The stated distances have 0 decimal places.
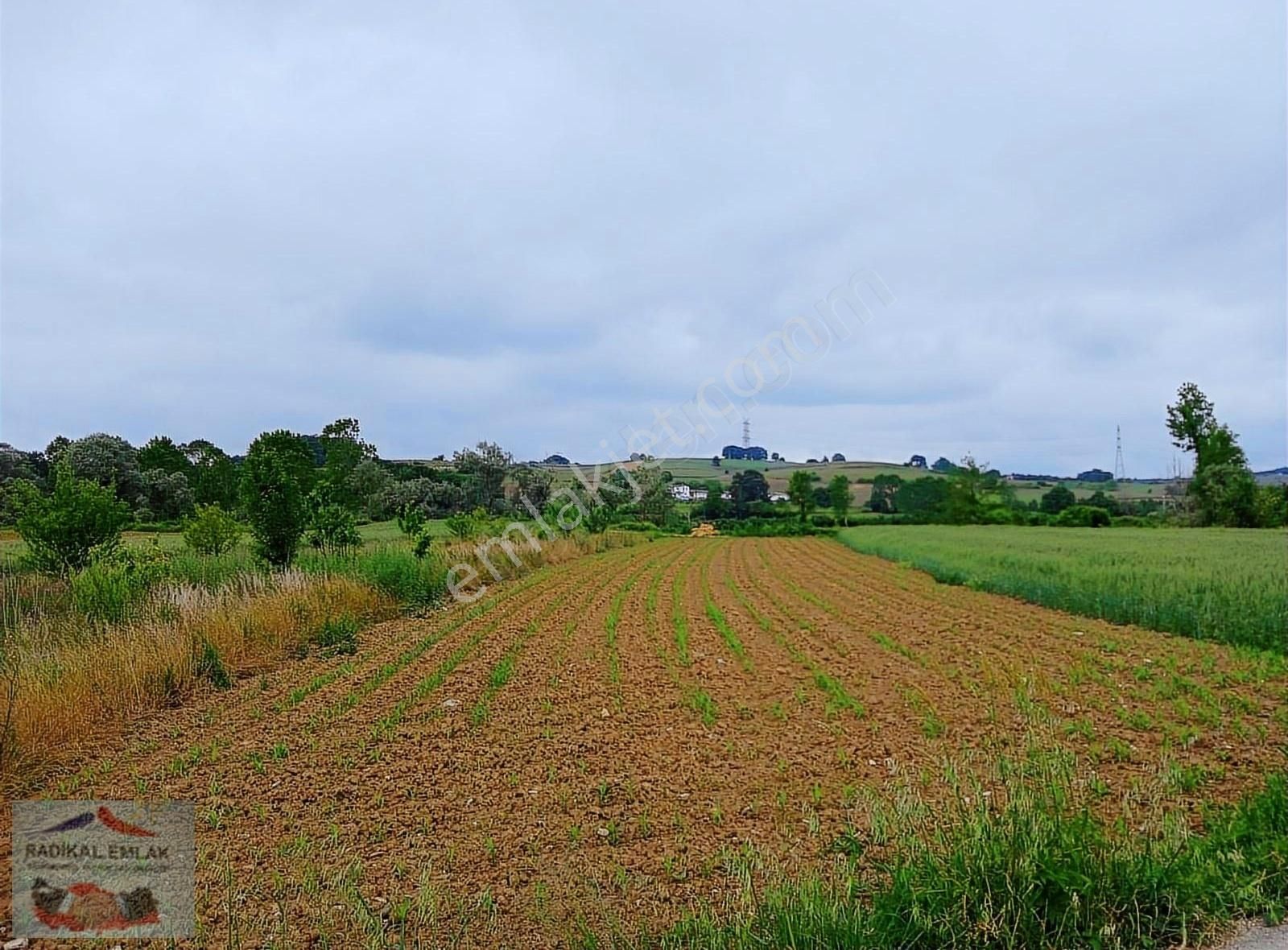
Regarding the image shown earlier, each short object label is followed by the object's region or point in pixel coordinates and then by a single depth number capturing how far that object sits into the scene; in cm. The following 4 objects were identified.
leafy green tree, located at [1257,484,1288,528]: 4525
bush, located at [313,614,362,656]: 963
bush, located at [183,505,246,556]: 1412
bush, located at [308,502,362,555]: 1498
